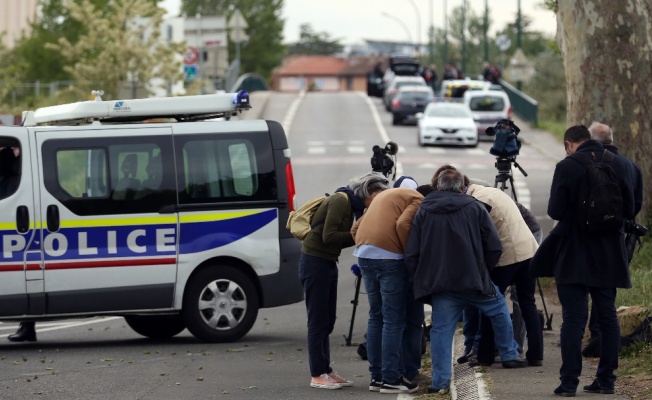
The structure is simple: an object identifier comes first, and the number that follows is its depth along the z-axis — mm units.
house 180250
